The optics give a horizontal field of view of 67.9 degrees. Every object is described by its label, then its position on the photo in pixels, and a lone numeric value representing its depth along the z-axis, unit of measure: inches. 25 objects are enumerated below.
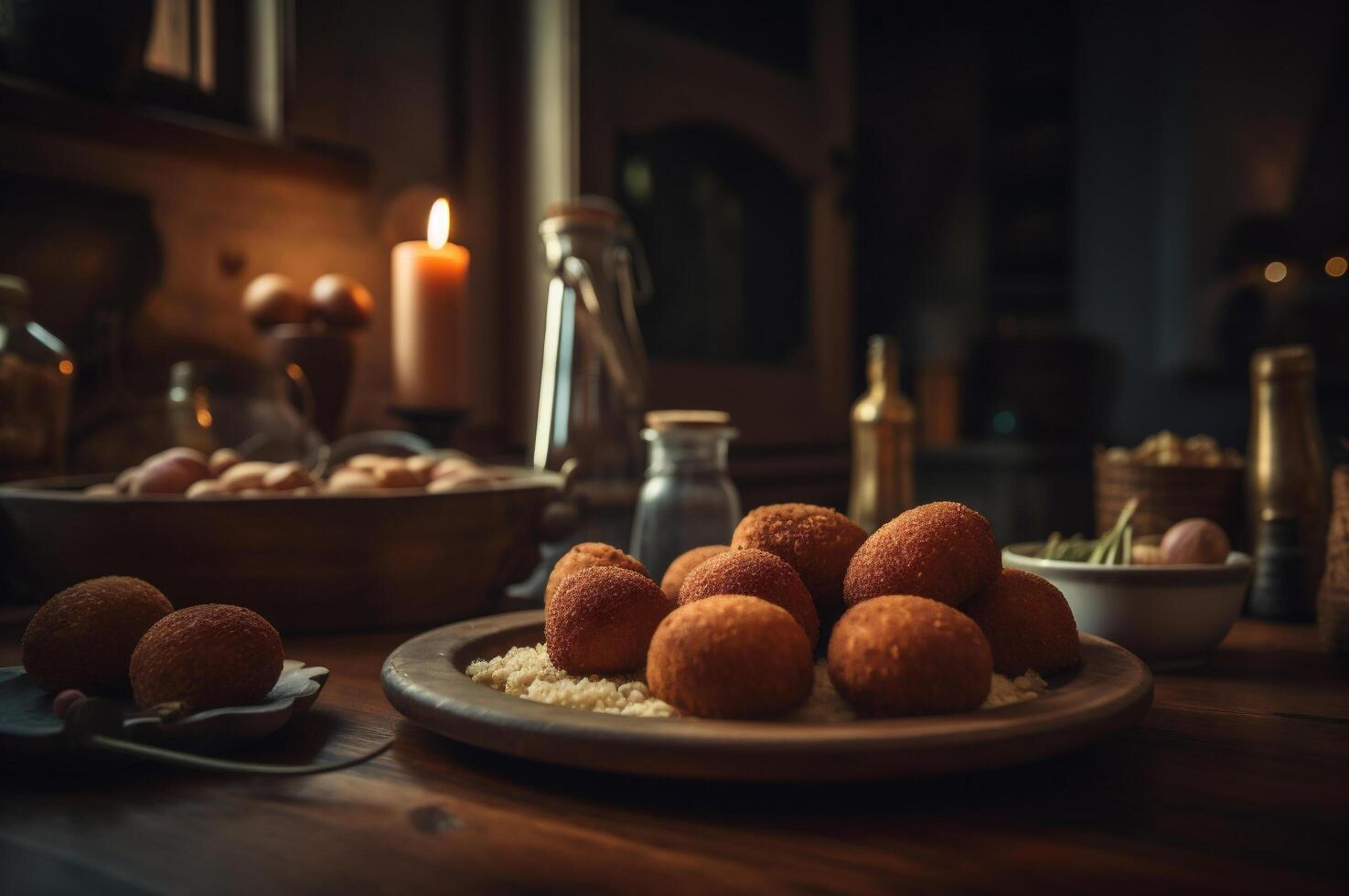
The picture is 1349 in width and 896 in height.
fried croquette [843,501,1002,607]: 18.0
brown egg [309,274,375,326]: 47.3
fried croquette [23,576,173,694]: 18.3
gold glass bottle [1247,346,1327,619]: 31.9
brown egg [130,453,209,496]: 30.1
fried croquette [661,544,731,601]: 22.0
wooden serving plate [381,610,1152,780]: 13.5
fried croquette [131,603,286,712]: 16.7
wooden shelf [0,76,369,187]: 44.4
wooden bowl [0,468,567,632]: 27.1
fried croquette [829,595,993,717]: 15.1
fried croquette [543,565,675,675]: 17.9
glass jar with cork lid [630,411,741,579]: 32.5
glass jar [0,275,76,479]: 34.4
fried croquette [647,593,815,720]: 15.1
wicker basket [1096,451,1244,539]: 33.2
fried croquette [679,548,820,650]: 17.7
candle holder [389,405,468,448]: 40.3
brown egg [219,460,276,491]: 29.5
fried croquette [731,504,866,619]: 20.0
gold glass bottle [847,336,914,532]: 38.6
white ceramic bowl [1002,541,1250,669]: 23.9
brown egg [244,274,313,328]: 46.9
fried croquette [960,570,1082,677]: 18.4
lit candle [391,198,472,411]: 39.9
